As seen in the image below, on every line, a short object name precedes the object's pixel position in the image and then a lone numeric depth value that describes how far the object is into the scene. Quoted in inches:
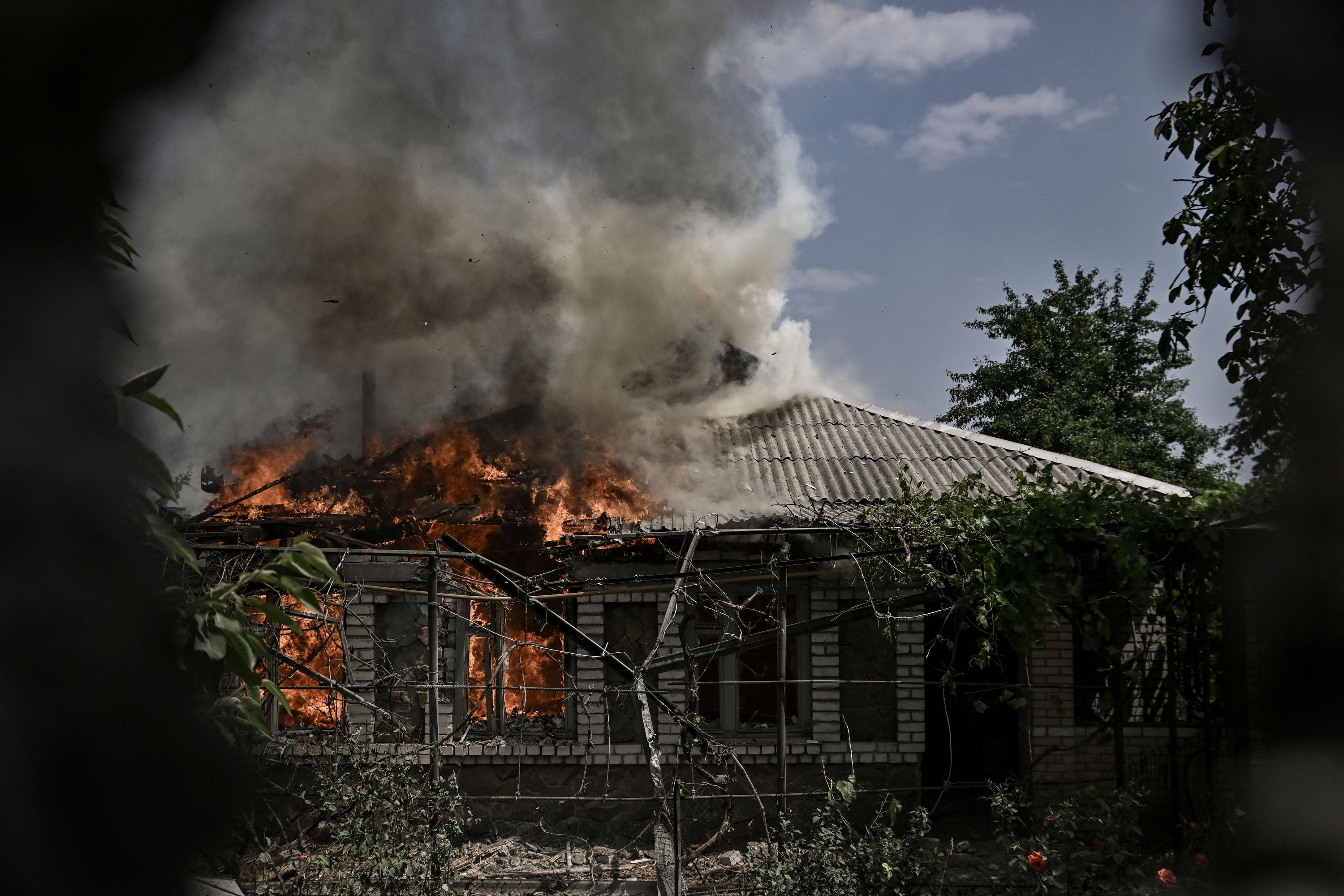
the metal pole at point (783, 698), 302.5
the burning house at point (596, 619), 384.8
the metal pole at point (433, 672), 290.8
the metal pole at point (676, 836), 255.4
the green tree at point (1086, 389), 1095.0
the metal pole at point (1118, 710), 306.3
